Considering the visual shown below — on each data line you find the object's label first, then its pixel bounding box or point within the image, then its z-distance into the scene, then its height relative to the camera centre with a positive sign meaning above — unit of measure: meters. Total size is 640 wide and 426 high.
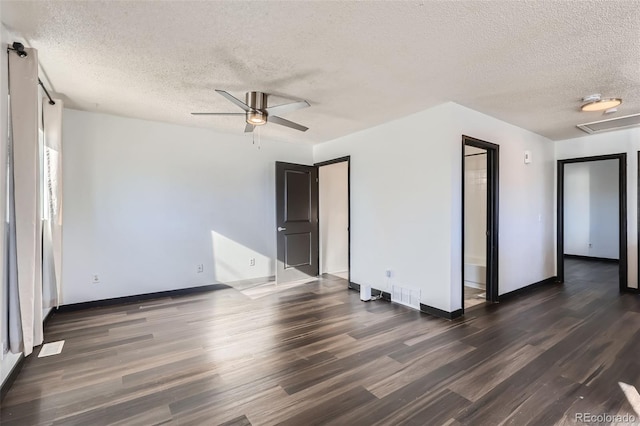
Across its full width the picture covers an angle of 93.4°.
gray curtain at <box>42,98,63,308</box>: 3.14 +0.09
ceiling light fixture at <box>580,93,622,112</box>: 3.25 +1.17
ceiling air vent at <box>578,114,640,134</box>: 3.96 +1.18
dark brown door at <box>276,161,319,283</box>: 5.23 -0.20
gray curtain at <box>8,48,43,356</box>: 2.08 +0.10
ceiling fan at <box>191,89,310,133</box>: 2.87 +0.98
